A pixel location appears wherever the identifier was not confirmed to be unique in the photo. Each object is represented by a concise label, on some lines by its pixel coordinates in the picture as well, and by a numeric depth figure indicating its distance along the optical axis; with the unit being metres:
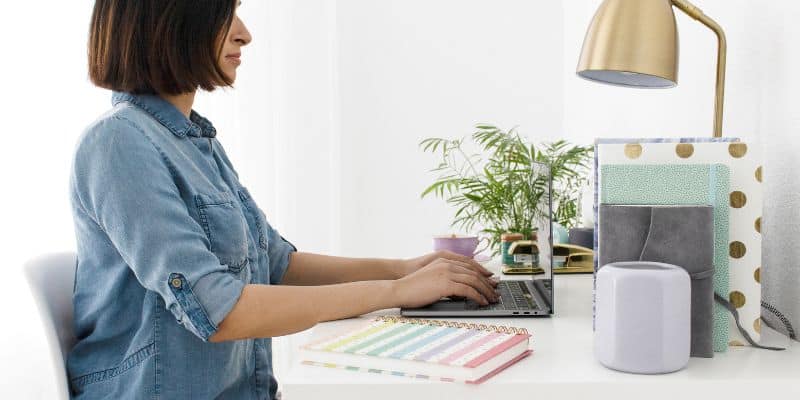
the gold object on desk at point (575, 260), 1.48
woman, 0.85
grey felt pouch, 0.80
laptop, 1.03
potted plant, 1.50
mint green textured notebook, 0.85
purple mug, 1.68
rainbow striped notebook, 0.71
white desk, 0.70
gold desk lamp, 0.96
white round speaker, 0.72
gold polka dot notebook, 0.86
